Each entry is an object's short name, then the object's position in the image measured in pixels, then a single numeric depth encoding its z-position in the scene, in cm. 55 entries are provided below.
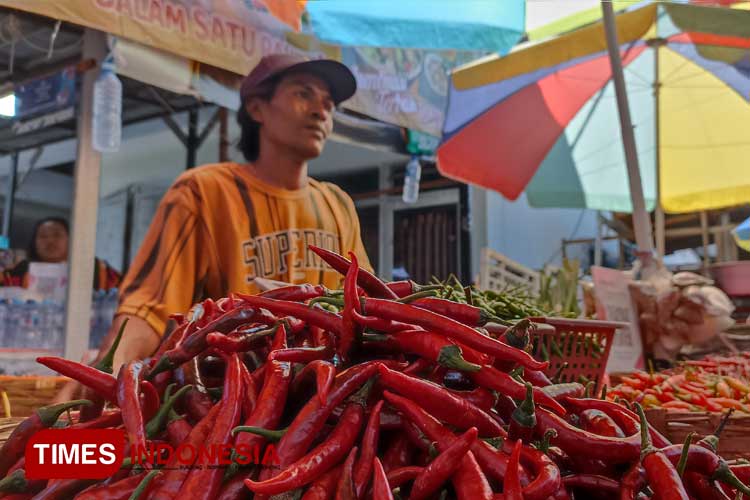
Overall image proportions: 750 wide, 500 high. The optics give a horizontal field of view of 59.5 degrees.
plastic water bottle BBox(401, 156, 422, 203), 599
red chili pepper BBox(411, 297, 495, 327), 136
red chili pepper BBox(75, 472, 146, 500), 106
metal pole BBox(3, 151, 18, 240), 806
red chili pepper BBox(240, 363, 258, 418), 119
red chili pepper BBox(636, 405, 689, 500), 102
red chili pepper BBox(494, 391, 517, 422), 122
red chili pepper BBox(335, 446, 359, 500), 100
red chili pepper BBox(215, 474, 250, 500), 105
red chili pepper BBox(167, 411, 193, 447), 117
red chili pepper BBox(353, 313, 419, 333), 127
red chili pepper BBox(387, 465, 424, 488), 104
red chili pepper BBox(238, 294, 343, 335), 131
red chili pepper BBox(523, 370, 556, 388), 128
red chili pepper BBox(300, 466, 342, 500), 101
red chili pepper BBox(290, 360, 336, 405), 111
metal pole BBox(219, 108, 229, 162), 550
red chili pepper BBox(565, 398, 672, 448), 123
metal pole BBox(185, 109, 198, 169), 720
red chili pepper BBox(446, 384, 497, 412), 114
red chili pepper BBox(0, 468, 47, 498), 113
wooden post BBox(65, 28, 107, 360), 414
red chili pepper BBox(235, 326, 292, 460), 109
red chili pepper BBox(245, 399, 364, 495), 98
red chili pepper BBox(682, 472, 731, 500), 113
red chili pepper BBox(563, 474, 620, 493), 109
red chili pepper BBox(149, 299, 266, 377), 132
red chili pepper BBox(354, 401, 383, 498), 103
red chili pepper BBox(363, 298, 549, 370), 120
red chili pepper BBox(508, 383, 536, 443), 110
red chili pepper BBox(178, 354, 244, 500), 102
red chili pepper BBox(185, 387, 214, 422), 124
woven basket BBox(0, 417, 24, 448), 134
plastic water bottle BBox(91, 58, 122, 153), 391
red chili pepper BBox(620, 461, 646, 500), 105
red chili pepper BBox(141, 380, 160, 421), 126
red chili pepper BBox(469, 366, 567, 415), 115
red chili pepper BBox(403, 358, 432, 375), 121
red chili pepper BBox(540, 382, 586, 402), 123
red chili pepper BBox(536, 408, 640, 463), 111
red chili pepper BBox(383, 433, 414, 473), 111
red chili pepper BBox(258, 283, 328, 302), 149
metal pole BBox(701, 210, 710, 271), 932
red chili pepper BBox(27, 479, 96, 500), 109
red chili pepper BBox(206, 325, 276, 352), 128
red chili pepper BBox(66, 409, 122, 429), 127
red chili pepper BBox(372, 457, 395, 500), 96
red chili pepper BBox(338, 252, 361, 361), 124
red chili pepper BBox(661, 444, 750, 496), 112
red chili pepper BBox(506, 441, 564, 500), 97
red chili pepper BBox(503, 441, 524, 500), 95
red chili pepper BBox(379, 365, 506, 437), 111
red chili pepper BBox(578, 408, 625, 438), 118
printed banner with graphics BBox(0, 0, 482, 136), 344
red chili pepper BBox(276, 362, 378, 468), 106
